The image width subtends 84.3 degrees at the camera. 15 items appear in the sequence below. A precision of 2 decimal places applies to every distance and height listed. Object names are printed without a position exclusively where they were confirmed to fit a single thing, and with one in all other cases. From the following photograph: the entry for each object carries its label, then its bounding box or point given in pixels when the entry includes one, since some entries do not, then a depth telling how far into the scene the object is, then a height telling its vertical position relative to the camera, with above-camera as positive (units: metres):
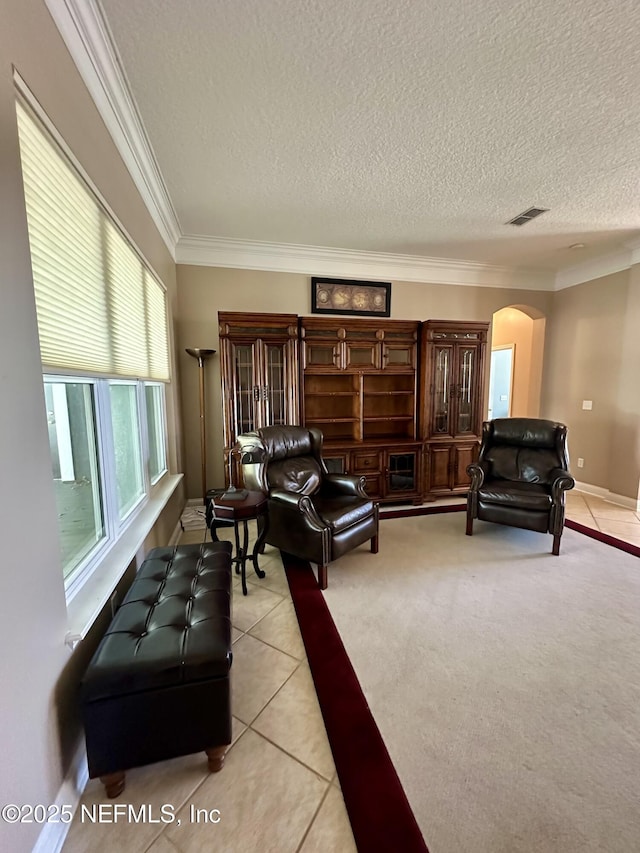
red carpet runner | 1.12 -1.41
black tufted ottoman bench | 1.18 -1.04
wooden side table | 2.30 -0.84
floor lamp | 3.76 -0.25
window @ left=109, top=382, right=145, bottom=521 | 2.16 -0.39
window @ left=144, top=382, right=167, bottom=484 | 3.02 -0.39
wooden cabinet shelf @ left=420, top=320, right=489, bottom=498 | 4.20 -0.19
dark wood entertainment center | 3.79 -0.05
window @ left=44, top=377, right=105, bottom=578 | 1.52 -0.38
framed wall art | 4.25 +1.07
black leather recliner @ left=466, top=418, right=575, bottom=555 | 3.01 -0.87
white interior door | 6.40 +0.05
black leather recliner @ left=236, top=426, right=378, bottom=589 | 2.50 -0.89
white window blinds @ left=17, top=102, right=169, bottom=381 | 1.20 +0.51
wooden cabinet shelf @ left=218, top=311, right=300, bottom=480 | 3.69 +0.16
